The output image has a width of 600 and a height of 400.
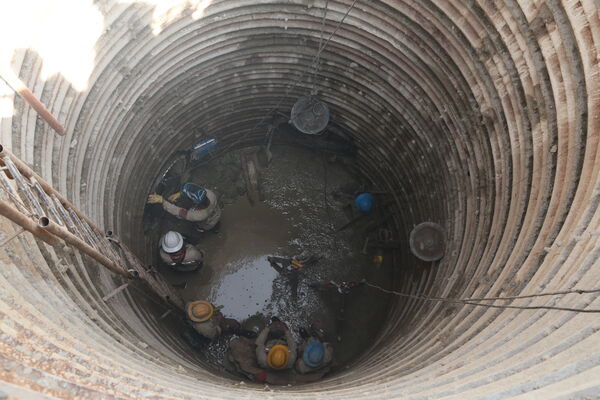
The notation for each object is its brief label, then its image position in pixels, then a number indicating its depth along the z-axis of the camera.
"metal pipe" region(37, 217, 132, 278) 4.49
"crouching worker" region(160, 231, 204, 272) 9.48
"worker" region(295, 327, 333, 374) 9.20
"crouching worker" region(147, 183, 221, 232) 10.18
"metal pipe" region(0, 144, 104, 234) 4.66
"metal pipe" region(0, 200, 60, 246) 3.88
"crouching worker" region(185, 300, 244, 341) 9.43
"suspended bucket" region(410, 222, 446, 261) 8.59
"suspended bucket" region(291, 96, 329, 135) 10.77
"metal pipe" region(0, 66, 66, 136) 5.09
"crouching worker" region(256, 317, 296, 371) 8.96
